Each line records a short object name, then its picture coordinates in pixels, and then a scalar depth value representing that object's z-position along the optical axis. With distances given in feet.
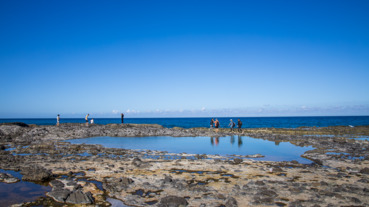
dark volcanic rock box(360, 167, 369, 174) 47.14
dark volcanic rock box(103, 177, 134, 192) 36.32
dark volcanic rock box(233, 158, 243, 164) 56.52
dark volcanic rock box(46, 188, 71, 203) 32.07
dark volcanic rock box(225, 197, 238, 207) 30.14
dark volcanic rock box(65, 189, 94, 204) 31.40
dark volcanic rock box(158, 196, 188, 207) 30.48
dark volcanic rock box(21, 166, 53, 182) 41.13
